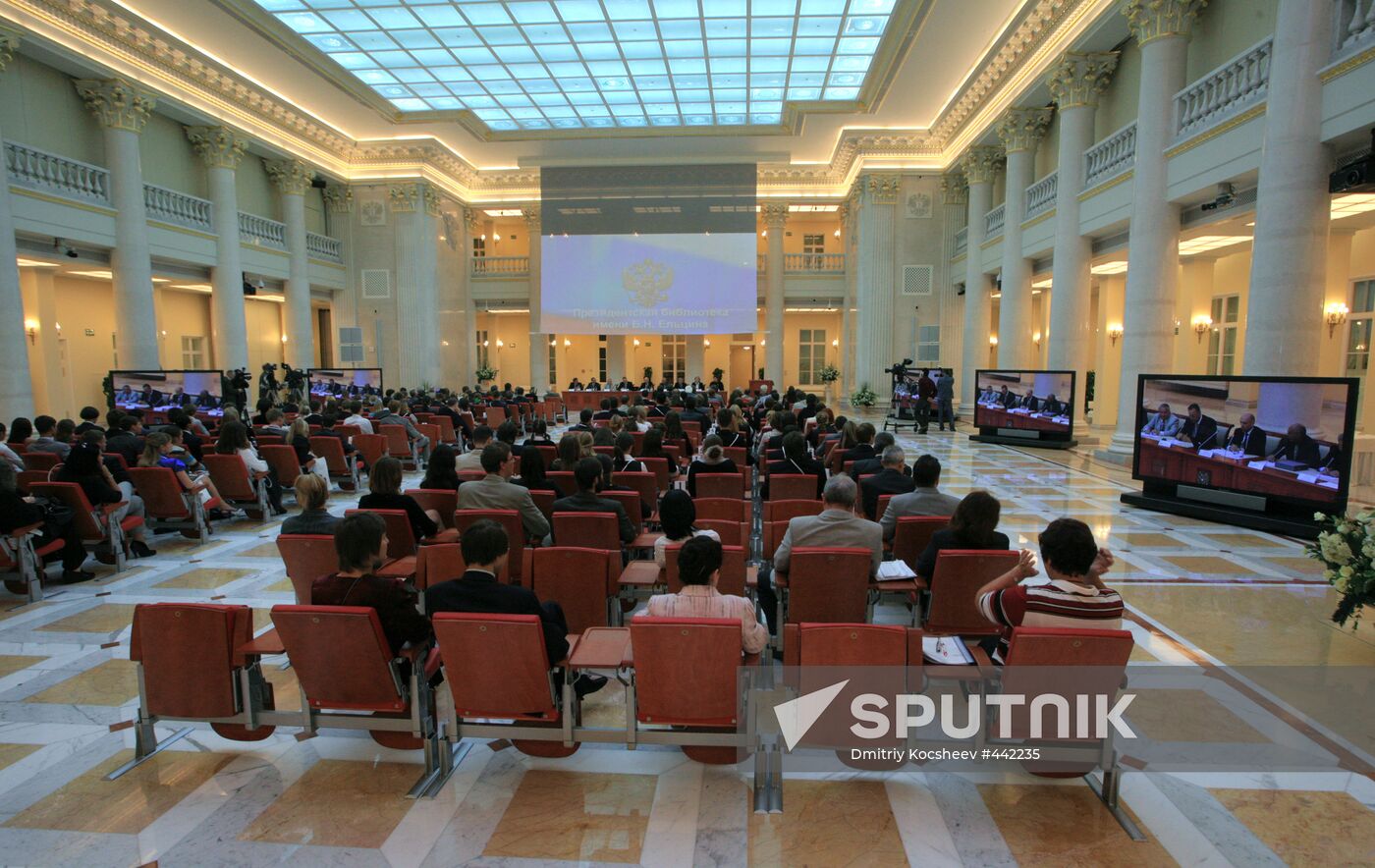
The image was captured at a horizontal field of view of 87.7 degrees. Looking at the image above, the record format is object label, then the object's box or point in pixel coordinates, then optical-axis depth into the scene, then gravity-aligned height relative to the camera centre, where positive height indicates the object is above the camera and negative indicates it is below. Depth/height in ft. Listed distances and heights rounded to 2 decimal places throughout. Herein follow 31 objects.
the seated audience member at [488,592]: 9.36 -2.97
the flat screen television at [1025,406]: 44.06 -2.79
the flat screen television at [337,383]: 59.77 -1.29
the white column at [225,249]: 57.67 +9.64
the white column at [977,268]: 63.26 +8.52
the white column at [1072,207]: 43.98 +9.72
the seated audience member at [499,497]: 16.33 -3.01
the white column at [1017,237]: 53.47 +9.52
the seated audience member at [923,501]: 15.84 -3.05
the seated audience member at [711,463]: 21.44 -3.01
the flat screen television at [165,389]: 41.27 -1.20
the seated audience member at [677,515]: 13.14 -2.76
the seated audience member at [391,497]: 16.14 -2.94
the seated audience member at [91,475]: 19.60 -2.93
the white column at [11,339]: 37.45 +1.63
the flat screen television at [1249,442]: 21.49 -2.72
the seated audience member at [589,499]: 16.19 -3.03
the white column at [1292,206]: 24.99 +5.54
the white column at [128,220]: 47.09 +9.86
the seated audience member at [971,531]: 12.50 -2.95
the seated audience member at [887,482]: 18.30 -3.05
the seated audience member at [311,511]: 14.32 -2.93
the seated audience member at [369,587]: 9.57 -2.96
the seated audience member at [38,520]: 17.06 -3.71
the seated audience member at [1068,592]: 8.99 -2.95
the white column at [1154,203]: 34.65 +7.85
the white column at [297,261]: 67.41 +10.15
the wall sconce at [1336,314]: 37.11 +2.41
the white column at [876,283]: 72.64 +8.38
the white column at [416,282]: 75.56 +9.07
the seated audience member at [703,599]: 9.59 -3.14
